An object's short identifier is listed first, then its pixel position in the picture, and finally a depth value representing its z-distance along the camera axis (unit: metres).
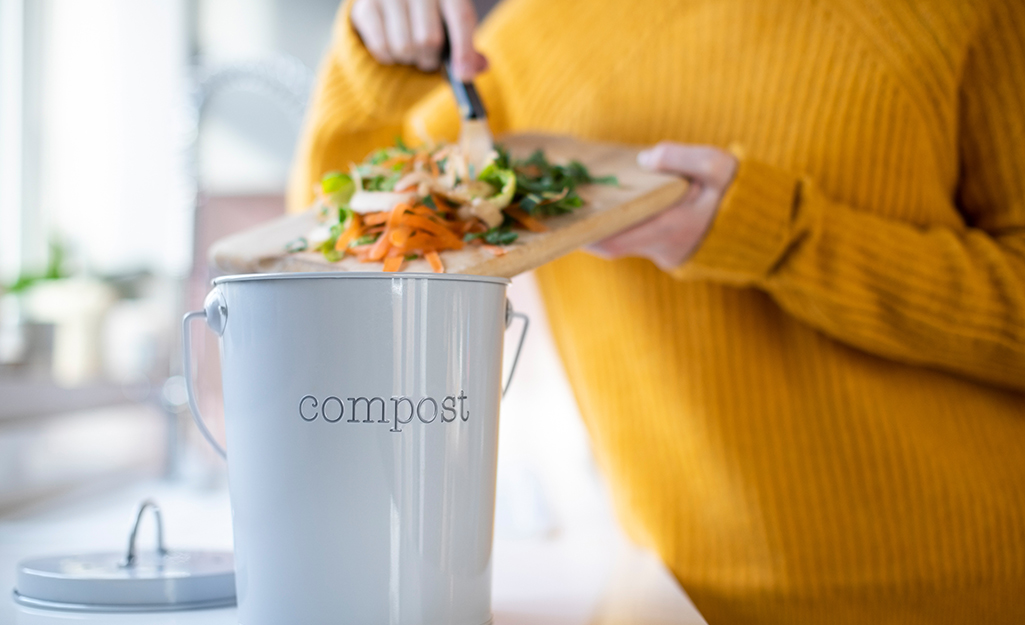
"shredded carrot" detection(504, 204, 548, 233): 0.56
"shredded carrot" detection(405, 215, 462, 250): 0.51
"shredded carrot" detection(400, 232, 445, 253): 0.50
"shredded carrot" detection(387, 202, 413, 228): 0.50
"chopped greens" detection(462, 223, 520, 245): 0.53
